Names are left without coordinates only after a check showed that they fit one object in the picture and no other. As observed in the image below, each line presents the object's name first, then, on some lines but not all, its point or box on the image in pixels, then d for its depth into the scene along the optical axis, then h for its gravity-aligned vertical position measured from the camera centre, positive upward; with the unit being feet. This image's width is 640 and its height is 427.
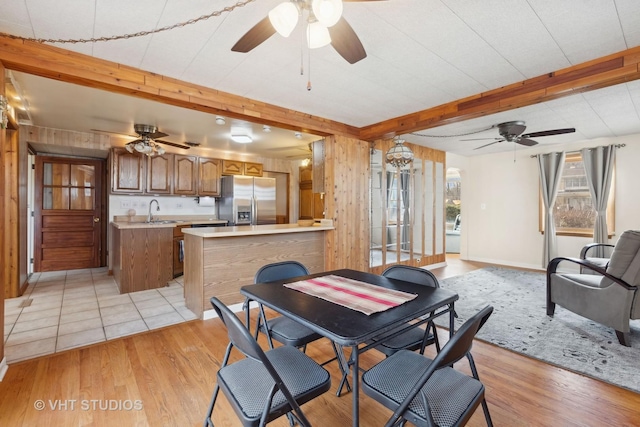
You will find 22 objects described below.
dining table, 4.01 -1.62
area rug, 7.34 -3.86
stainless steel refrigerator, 19.54 +0.69
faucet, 17.94 -0.29
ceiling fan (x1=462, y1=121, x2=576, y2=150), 13.11 +3.80
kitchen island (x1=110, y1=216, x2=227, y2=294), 13.56 -2.24
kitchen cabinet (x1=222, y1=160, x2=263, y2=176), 20.38 +3.05
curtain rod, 16.02 +3.72
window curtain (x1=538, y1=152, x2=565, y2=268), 18.03 +1.46
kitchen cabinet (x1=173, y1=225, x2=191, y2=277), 15.88 -2.24
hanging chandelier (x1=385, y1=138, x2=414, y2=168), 14.21 +2.75
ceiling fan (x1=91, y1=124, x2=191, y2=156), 14.14 +3.43
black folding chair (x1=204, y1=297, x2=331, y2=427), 3.63 -2.53
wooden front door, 16.83 -0.32
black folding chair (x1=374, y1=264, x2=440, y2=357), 5.69 -2.60
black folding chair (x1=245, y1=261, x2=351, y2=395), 5.89 -2.55
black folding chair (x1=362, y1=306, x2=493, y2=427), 3.56 -2.54
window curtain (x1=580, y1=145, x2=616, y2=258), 16.21 +1.72
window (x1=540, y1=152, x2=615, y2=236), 17.69 +0.55
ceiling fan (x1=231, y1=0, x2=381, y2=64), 4.51 +3.27
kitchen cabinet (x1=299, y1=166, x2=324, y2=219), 22.19 +0.87
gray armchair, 8.36 -2.41
